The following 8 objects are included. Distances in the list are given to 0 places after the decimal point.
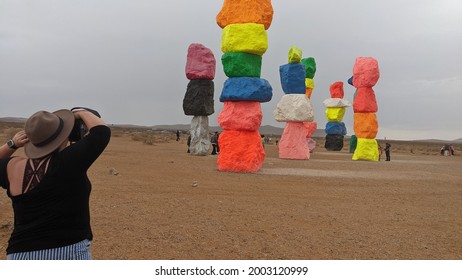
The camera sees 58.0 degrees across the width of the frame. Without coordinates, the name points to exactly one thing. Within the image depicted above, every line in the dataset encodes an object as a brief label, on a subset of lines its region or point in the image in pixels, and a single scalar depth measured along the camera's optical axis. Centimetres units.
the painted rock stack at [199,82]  1986
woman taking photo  244
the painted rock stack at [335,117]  3036
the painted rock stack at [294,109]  1939
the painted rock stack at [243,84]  1331
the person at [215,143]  2229
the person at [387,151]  2203
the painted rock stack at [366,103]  2038
